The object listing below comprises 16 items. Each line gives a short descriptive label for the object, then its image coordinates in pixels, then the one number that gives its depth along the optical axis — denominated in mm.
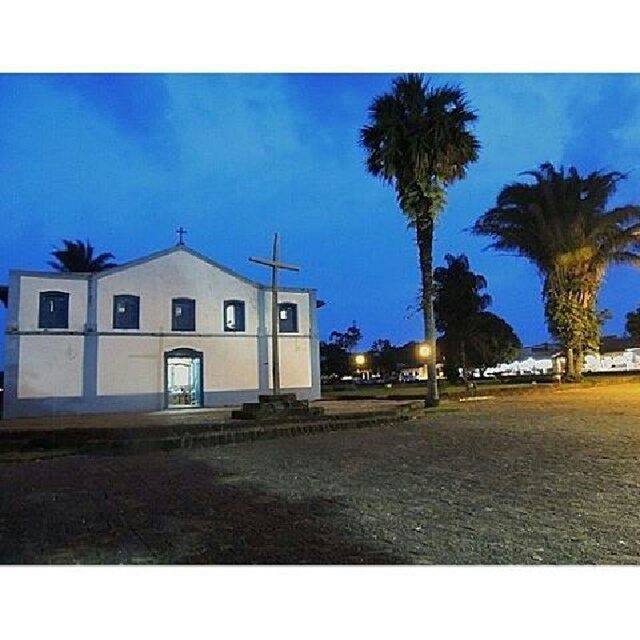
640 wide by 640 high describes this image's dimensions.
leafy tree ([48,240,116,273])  33625
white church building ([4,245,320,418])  15719
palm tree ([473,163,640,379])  22328
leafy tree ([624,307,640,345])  42406
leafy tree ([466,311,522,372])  28406
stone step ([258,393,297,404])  11586
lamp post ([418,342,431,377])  15320
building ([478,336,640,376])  47309
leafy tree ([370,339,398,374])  57844
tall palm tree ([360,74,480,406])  14836
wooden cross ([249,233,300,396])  12041
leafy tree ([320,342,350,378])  46094
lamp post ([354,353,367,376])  42250
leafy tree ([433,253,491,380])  28188
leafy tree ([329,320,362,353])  54300
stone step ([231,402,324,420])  11203
